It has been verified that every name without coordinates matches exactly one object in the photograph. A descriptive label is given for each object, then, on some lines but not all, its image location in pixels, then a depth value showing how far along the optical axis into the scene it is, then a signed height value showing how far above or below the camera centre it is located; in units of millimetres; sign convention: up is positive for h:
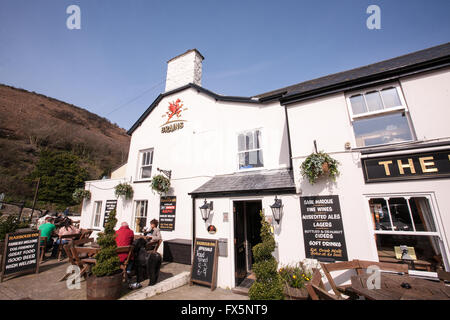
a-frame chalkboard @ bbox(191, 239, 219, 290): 5496 -1704
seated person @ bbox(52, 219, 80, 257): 7946 -993
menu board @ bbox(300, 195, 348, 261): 4633 -614
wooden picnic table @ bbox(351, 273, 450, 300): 2713 -1387
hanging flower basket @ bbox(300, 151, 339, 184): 4875 +1065
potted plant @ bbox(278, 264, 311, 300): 4285 -1852
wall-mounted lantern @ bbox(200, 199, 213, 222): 6329 -63
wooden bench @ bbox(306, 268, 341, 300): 2578 -1347
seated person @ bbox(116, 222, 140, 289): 5150 -854
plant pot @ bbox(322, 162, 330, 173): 4830 +1019
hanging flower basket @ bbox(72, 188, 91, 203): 11455 +990
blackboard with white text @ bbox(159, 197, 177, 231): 8234 -258
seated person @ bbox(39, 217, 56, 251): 7586 -806
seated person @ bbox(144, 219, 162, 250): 6900 -954
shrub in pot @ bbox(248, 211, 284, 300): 4110 -1586
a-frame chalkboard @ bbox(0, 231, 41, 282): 5633 -1352
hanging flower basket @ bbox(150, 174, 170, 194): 8469 +1136
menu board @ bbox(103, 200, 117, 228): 10442 +246
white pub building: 4312 +931
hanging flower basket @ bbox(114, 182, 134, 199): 9641 +1006
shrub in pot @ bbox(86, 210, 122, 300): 3959 -1413
